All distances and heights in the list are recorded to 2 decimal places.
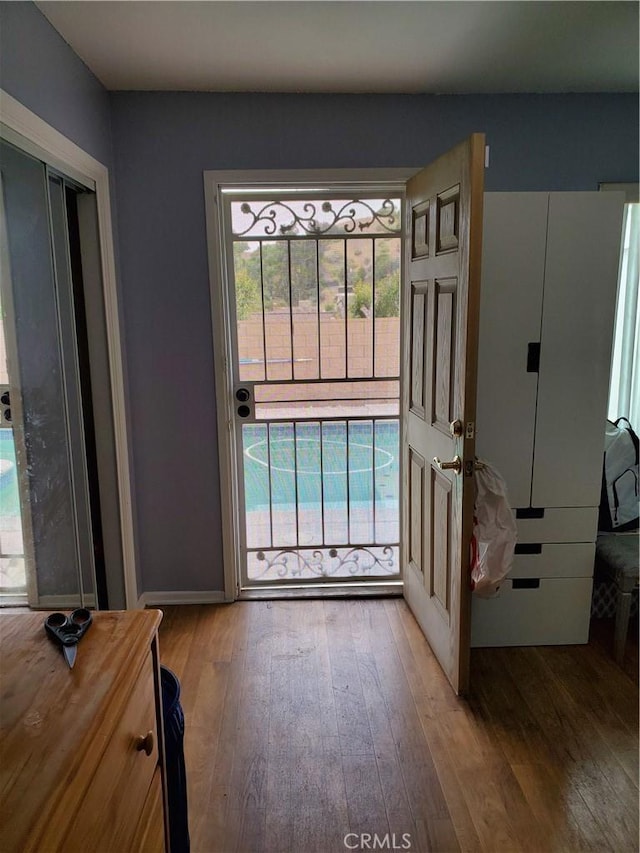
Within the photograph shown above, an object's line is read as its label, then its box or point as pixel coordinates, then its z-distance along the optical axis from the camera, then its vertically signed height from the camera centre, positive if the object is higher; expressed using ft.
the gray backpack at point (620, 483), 8.62 -2.31
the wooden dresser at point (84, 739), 2.62 -2.06
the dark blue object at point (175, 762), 4.69 -3.47
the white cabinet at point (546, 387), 7.44 -0.80
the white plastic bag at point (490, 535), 6.95 -2.50
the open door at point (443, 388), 6.39 -0.77
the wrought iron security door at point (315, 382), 9.23 -0.86
